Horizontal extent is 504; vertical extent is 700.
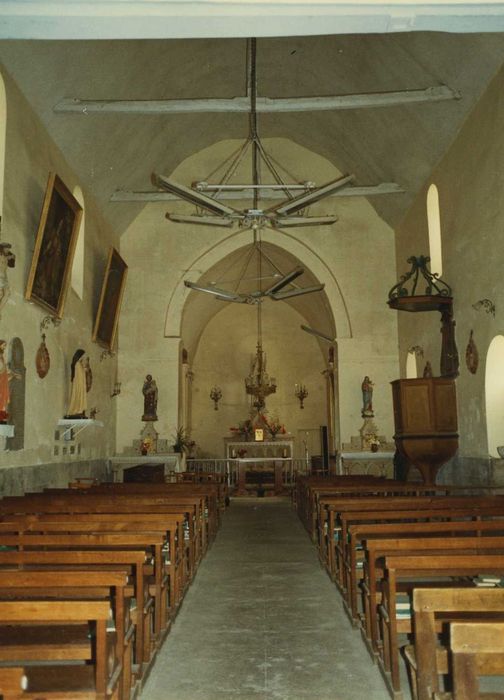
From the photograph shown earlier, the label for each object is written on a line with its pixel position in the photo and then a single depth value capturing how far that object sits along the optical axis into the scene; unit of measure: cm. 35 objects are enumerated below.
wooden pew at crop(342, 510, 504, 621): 483
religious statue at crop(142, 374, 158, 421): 1614
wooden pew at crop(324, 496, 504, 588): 628
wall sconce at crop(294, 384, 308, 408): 2306
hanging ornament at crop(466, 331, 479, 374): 1055
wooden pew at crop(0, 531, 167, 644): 436
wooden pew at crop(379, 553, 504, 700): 348
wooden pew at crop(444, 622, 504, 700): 207
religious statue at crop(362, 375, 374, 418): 1620
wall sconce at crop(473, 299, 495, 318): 976
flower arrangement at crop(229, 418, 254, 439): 2136
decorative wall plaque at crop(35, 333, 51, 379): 1041
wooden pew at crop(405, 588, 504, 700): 262
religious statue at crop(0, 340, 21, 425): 765
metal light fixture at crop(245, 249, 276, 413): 2022
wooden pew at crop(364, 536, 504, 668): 411
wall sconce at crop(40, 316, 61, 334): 1058
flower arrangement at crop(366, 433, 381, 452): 1580
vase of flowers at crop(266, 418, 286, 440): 2139
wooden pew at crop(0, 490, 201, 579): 620
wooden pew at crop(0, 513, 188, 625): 487
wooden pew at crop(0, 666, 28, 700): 198
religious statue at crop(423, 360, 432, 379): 1350
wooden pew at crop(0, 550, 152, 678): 374
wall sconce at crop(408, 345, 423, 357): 1434
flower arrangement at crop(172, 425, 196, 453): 1595
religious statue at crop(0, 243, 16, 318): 771
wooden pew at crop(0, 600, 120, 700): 256
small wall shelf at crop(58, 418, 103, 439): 1126
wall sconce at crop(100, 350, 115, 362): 1482
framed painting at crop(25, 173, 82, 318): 955
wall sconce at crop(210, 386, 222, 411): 2302
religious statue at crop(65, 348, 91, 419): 1163
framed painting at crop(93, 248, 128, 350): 1355
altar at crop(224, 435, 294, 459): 1834
